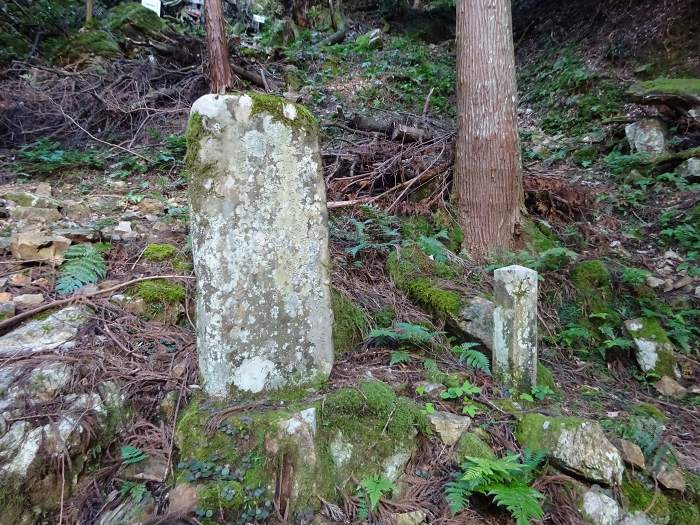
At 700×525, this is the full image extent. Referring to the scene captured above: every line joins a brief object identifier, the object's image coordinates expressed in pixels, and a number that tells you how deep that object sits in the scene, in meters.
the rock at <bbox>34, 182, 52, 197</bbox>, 4.71
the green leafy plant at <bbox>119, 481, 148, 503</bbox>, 2.07
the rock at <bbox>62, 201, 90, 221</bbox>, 4.25
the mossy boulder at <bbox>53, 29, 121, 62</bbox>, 8.05
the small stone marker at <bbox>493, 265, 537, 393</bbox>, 2.82
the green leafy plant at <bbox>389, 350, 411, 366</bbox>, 2.99
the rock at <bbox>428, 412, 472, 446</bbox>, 2.42
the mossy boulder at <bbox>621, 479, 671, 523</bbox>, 2.33
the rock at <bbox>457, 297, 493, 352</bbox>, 3.36
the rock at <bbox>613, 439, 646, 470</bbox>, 2.46
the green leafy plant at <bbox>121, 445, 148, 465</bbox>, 2.23
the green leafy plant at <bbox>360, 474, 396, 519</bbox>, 2.09
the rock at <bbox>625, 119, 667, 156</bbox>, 6.23
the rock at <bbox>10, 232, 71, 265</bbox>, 3.34
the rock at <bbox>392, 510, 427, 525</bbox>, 2.09
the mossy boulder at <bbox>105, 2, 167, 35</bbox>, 9.19
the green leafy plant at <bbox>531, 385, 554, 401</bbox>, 2.84
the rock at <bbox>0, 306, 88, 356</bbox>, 2.56
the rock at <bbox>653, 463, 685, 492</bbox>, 2.42
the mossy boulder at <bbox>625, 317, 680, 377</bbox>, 3.67
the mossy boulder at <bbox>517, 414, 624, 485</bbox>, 2.33
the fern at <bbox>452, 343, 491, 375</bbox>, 2.97
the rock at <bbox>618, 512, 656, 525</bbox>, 2.28
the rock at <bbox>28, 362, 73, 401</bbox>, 2.29
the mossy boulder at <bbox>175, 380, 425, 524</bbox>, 2.08
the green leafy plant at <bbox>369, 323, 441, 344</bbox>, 3.16
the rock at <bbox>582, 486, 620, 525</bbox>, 2.24
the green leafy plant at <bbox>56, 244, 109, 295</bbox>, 3.12
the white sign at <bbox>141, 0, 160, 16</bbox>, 10.53
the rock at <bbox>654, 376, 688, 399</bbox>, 3.49
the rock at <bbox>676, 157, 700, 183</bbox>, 5.57
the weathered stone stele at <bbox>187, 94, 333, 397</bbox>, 2.33
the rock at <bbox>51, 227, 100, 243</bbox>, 3.70
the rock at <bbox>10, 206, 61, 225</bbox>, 4.00
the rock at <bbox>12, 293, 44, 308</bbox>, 2.91
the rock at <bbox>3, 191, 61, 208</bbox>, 4.29
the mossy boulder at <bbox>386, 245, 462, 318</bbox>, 3.66
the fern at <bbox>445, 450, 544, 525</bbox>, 1.97
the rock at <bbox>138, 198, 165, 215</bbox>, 4.57
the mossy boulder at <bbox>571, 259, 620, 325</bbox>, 4.22
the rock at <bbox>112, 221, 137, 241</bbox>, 3.89
